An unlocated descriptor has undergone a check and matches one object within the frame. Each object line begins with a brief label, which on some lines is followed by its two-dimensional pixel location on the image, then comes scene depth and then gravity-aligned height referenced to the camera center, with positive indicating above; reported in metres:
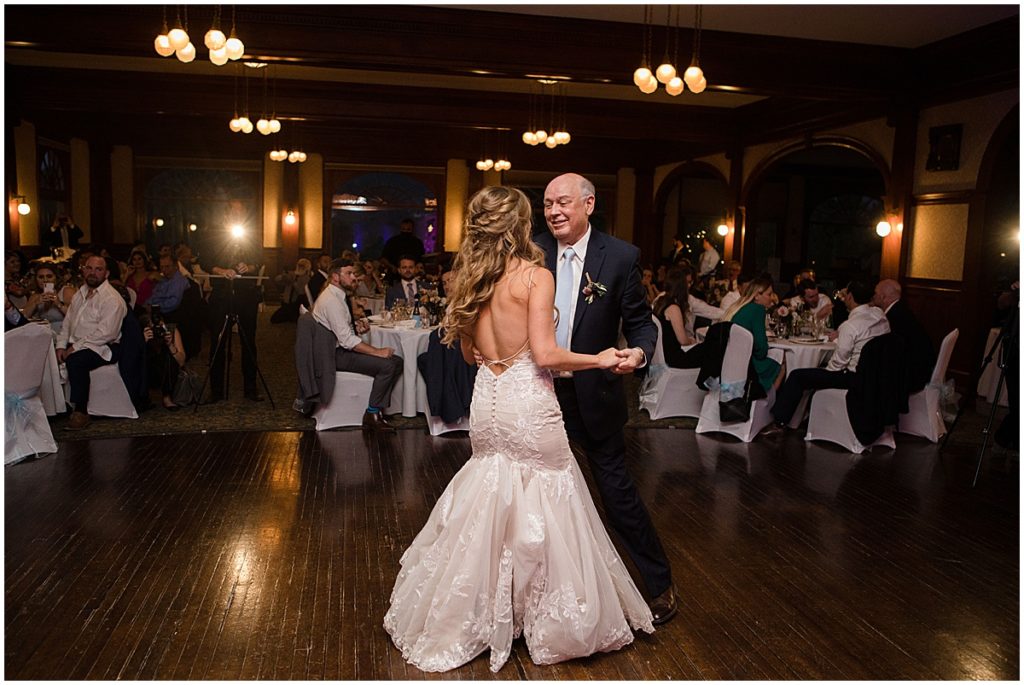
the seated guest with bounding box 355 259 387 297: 12.10 -0.77
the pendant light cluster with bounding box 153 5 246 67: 5.57 +1.24
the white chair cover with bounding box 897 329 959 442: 6.13 -1.21
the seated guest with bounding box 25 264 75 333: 6.63 -0.67
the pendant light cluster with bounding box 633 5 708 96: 6.11 +1.24
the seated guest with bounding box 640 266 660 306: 11.27 -0.62
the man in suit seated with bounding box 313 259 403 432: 6.00 -0.91
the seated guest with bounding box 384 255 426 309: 7.74 -0.51
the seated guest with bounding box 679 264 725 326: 8.35 -0.67
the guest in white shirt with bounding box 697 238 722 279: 14.35 -0.29
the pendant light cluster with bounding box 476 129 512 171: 13.92 +1.22
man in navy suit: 2.75 -0.28
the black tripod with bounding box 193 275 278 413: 6.80 -0.92
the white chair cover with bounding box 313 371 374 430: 6.15 -1.29
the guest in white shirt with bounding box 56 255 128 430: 6.08 -0.81
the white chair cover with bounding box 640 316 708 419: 6.80 -1.24
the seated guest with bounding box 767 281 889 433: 5.88 -0.76
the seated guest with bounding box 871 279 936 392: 5.87 -0.55
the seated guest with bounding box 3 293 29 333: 5.48 -0.67
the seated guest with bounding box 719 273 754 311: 8.07 -0.53
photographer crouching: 6.81 -1.08
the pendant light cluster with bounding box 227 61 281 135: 9.25 +1.15
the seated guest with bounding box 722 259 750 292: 10.64 -0.38
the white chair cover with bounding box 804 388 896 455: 5.89 -1.28
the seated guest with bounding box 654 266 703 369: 6.79 -0.67
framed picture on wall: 8.52 +1.11
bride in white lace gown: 2.62 -0.97
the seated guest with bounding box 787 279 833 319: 7.31 -0.49
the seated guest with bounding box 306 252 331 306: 10.78 -0.70
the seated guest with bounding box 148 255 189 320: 8.38 -0.68
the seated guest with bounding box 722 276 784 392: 5.93 -0.49
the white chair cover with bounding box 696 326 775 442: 5.89 -1.17
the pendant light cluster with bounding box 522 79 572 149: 11.84 +1.89
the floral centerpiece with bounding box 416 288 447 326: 6.86 -0.61
